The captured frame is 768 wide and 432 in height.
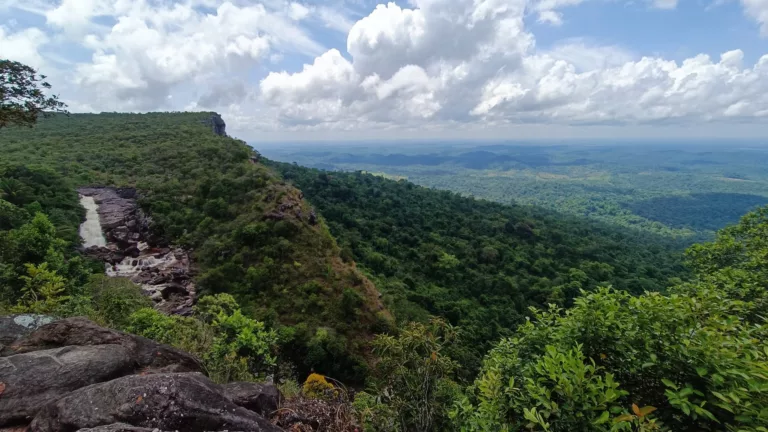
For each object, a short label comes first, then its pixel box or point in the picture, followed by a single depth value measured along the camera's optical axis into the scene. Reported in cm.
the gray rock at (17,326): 619
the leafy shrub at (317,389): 720
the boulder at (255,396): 598
